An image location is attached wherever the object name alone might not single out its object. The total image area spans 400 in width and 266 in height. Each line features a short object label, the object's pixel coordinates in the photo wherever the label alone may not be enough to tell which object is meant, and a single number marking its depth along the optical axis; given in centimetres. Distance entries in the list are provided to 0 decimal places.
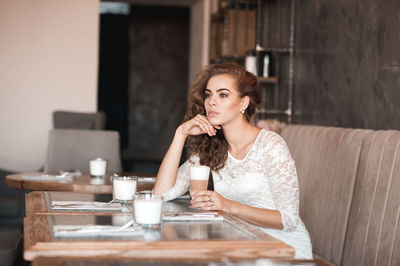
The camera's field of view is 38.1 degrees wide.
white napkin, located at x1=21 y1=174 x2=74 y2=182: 321
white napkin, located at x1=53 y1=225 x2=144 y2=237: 148
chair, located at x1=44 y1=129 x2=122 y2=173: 417
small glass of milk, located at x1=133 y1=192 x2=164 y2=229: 162
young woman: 239
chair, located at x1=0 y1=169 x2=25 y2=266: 264
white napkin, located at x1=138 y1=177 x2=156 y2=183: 321
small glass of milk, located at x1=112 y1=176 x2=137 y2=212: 220
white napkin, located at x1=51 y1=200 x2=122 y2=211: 197
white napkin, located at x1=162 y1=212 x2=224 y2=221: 181
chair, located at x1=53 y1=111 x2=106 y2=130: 622
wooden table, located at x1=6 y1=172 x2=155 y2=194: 300
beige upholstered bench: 237
